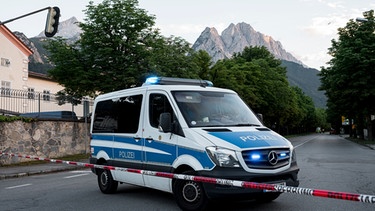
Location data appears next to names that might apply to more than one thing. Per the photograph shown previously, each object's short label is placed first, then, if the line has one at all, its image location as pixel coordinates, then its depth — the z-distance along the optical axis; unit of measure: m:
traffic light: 18.19
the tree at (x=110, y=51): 22.92
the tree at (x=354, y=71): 37.31
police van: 6.36
